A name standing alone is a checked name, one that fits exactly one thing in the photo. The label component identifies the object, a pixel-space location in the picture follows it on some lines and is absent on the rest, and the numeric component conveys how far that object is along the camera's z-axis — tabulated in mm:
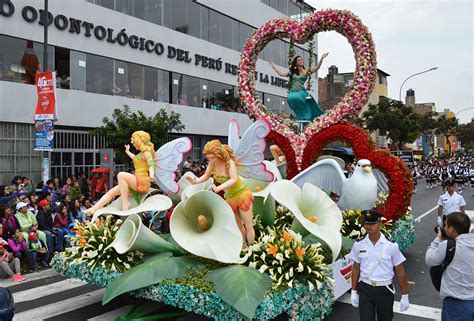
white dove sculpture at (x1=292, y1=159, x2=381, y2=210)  8389
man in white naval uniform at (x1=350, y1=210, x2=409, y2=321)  4531
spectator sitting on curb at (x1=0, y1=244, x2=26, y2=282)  8394
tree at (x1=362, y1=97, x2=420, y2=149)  36531
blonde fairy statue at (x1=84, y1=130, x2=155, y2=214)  7172
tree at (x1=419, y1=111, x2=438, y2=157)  47522
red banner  13523
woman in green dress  11562
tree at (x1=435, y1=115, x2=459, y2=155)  54809
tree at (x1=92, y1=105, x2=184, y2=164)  16469
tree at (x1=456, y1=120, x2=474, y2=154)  72738
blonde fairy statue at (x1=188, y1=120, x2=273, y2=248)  6559
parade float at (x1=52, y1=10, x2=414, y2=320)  5402
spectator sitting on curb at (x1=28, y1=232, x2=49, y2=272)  9219
